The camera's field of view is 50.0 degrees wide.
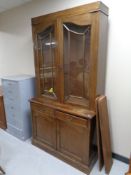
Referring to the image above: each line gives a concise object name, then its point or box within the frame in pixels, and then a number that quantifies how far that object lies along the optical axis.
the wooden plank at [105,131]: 1.75
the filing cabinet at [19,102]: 2.43
